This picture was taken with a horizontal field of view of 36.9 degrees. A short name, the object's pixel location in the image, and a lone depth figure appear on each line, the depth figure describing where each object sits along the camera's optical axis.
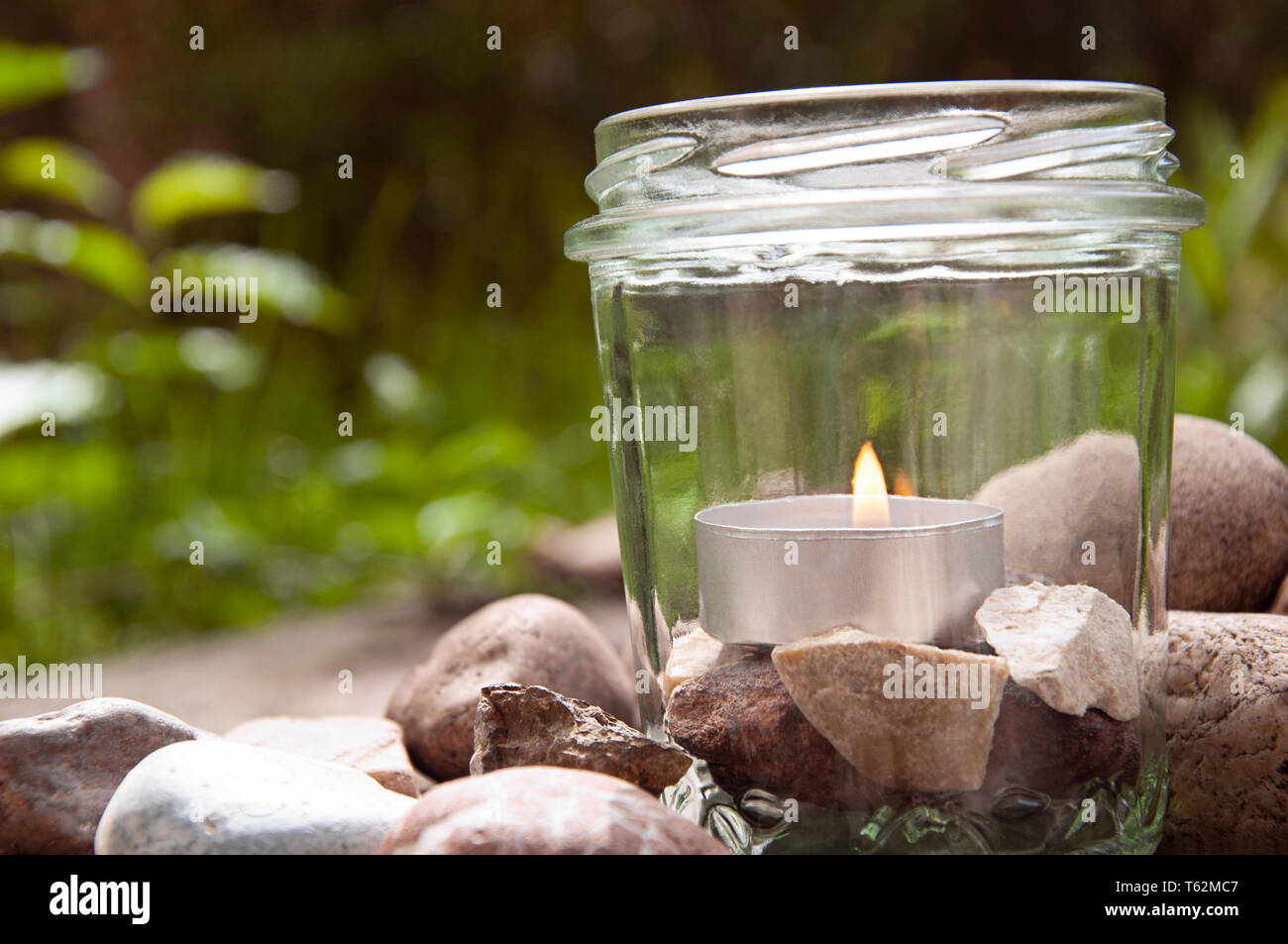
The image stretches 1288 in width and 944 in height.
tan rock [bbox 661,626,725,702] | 0.25
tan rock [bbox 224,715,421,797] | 0.27
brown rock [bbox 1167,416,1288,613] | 0.30
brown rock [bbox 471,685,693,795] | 0.24
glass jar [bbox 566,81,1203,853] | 0.23
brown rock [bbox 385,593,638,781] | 0.29
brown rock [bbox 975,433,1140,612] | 0.25
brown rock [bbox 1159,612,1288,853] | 0.25
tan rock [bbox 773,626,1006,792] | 0.23
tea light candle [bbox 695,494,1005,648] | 0.23
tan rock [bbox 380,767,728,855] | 0.21
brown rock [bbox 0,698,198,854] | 0.25
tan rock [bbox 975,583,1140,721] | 0.23
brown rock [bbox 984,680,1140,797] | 0.23
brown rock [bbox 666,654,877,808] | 0.23
